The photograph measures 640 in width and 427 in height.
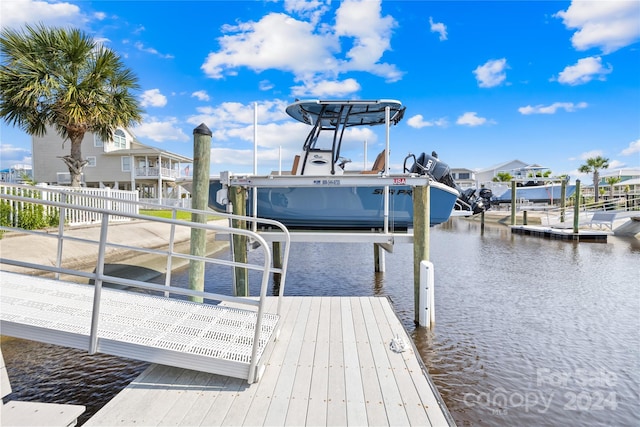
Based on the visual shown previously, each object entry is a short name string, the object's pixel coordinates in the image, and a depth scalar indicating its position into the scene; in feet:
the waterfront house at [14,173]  108.17
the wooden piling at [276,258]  33.83
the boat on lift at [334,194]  22.79
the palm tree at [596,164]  154.61
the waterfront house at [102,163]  94.32
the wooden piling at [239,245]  21.40
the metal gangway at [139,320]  9.68
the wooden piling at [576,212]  64.03
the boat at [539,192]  144.99
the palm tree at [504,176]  177.17
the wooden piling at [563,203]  80.57
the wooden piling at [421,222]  19.30
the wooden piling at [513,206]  87.92
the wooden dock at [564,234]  62.49
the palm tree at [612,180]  163.81
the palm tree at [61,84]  45.57
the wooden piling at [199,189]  14.97
